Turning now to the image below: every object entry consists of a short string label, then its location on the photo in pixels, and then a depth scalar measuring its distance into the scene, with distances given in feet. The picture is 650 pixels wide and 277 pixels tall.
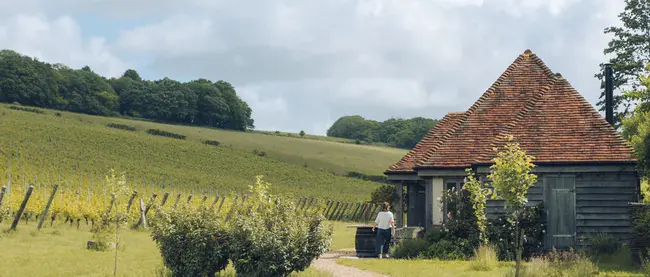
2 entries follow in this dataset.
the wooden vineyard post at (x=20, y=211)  100.37
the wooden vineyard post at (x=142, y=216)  124.26
